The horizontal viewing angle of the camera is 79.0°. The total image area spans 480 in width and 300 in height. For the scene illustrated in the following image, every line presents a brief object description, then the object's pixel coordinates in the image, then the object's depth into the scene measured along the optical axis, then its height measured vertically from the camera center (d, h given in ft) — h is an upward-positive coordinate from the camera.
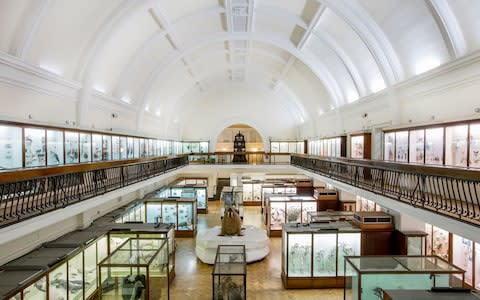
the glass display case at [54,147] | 30.83 -0.22
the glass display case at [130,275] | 25.21 -11.55
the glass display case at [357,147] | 46.41 -0.06
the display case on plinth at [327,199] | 54.65 -9.95
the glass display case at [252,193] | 78.54 -12.78
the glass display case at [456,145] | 24.86 +0.18
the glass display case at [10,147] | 24.07 -0.19
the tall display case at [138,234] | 33.96 -10.38
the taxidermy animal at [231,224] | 42.42 -11.46
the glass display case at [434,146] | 28.19 +0.10
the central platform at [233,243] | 39.86 -13.73
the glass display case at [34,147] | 27.27 -0.20
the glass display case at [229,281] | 26.30 -12.35
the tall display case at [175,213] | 51.37 -11.90
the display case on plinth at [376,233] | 34.76 -10.40
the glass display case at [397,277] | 22.27 -10.08
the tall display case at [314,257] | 33.24 -12.76
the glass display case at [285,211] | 51.49 -11.47
